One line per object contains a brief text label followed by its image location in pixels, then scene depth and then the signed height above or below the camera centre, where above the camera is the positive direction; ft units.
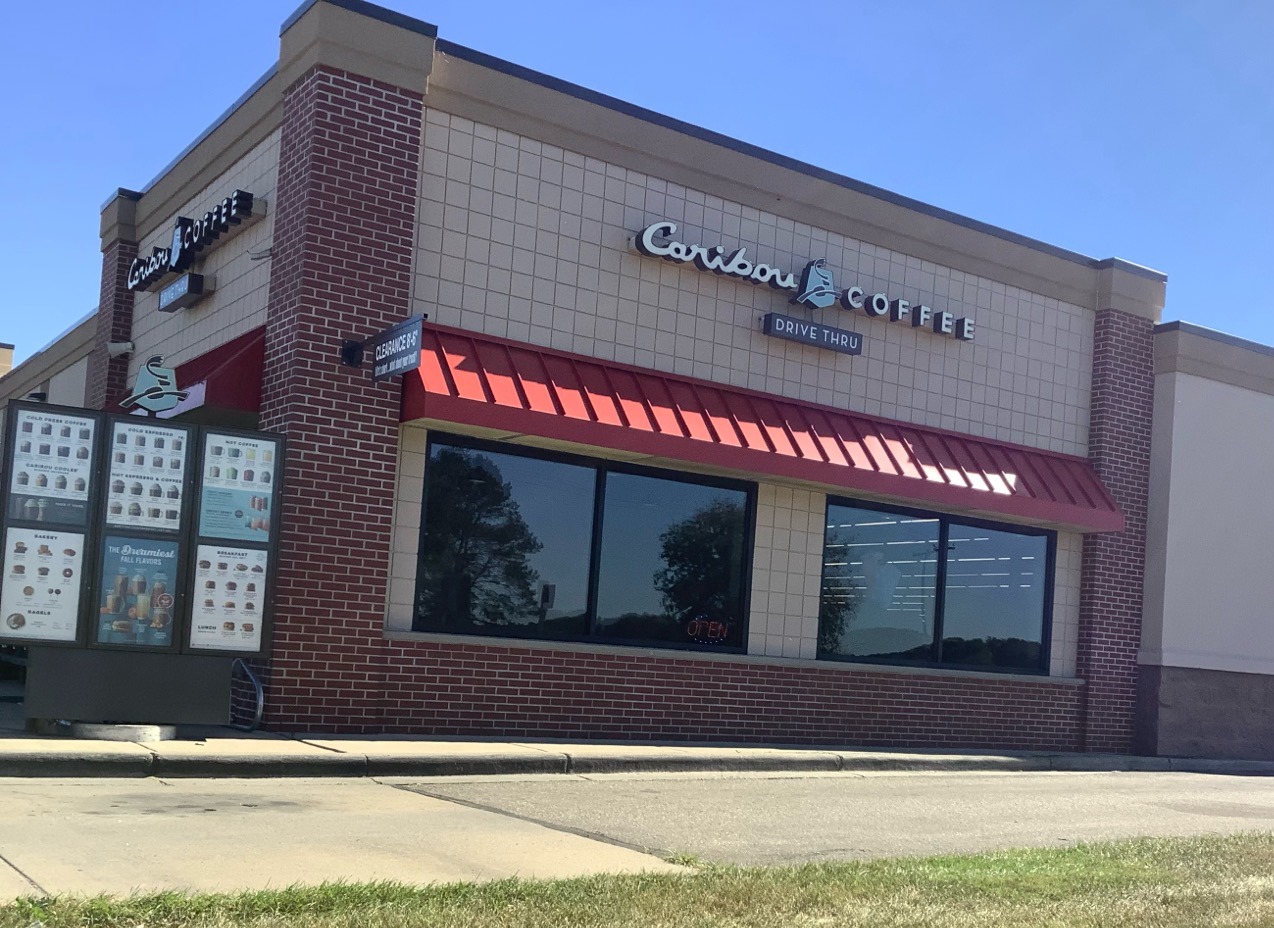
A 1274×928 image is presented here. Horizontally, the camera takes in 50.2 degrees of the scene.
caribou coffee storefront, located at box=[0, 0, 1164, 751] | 43.19 +5.53
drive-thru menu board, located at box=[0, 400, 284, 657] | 35.91 -0.09
